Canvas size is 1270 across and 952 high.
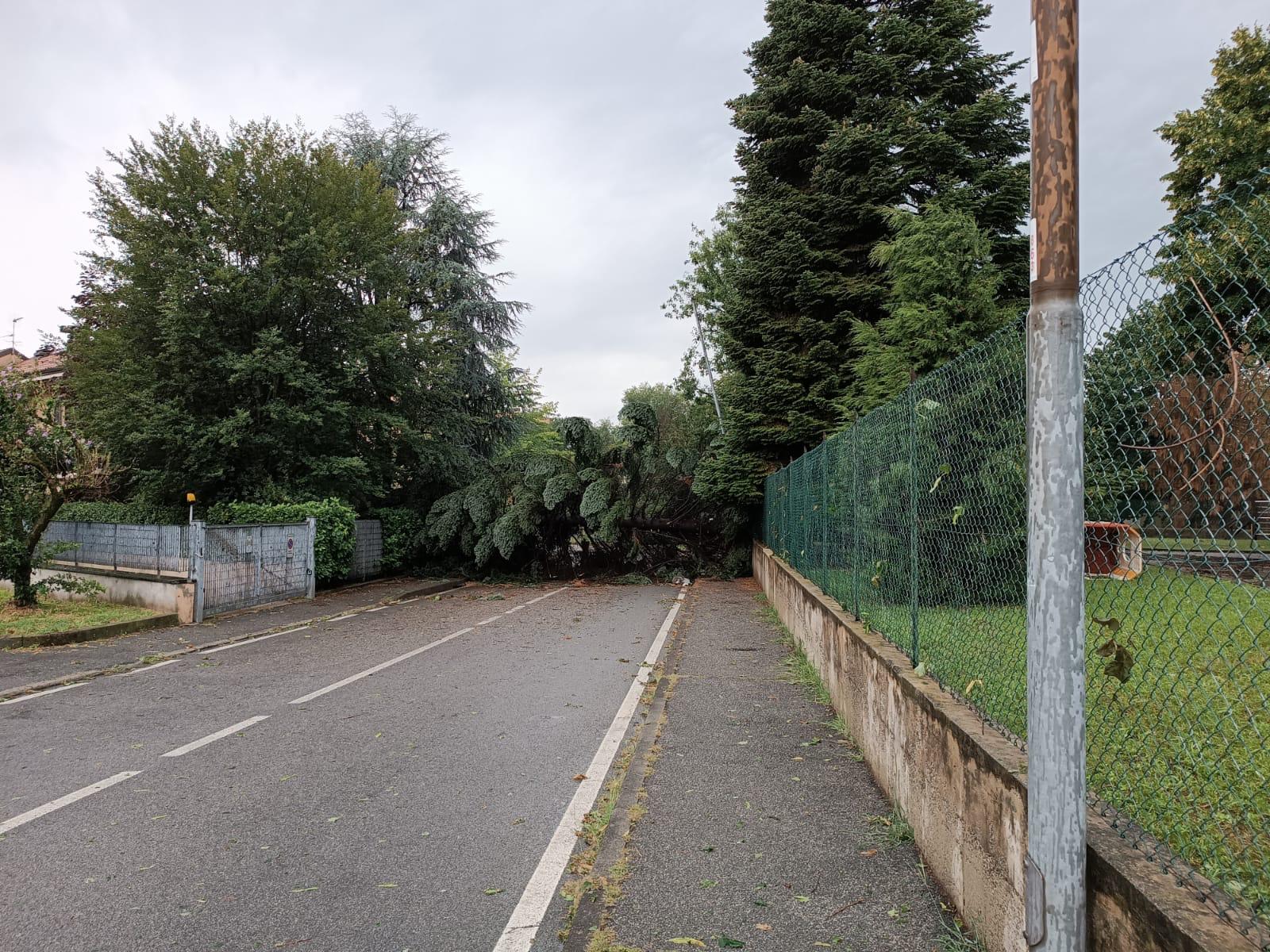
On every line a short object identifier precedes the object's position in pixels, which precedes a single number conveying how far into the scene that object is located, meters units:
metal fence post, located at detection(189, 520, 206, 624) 13.84
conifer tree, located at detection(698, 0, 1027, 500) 17.95
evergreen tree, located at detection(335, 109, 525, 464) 30.06
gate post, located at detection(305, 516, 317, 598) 17.58
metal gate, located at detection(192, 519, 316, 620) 14.28
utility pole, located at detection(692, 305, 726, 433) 41.16
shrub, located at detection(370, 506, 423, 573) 22.72
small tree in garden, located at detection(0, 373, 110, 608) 12.88
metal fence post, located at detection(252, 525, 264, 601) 16.05
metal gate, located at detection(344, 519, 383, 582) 21.30
